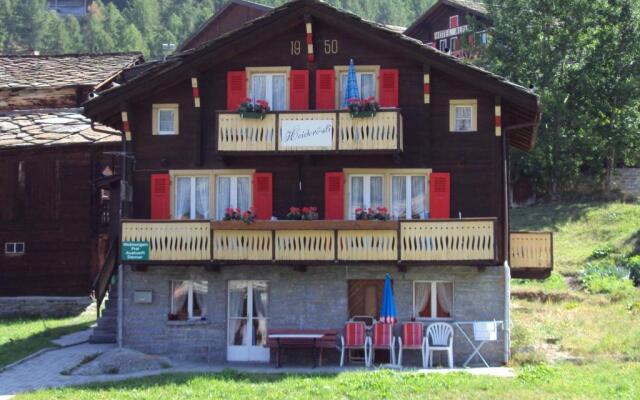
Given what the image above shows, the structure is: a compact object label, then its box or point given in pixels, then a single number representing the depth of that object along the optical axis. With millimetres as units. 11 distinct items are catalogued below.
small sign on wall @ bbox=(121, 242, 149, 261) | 28203
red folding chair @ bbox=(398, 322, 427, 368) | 27016
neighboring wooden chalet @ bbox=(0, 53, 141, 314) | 37281
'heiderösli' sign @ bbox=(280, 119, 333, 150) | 28016
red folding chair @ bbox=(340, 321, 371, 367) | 26984
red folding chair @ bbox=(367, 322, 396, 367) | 26984
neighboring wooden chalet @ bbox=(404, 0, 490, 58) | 63000
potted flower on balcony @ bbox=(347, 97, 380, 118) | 27752
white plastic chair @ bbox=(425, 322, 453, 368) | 27156
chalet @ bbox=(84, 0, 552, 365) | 27594
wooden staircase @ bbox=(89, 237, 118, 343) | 30547
